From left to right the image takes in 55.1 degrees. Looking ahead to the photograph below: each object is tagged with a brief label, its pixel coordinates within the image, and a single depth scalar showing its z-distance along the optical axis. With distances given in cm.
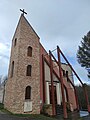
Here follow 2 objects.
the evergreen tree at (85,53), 1120
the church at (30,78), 858
